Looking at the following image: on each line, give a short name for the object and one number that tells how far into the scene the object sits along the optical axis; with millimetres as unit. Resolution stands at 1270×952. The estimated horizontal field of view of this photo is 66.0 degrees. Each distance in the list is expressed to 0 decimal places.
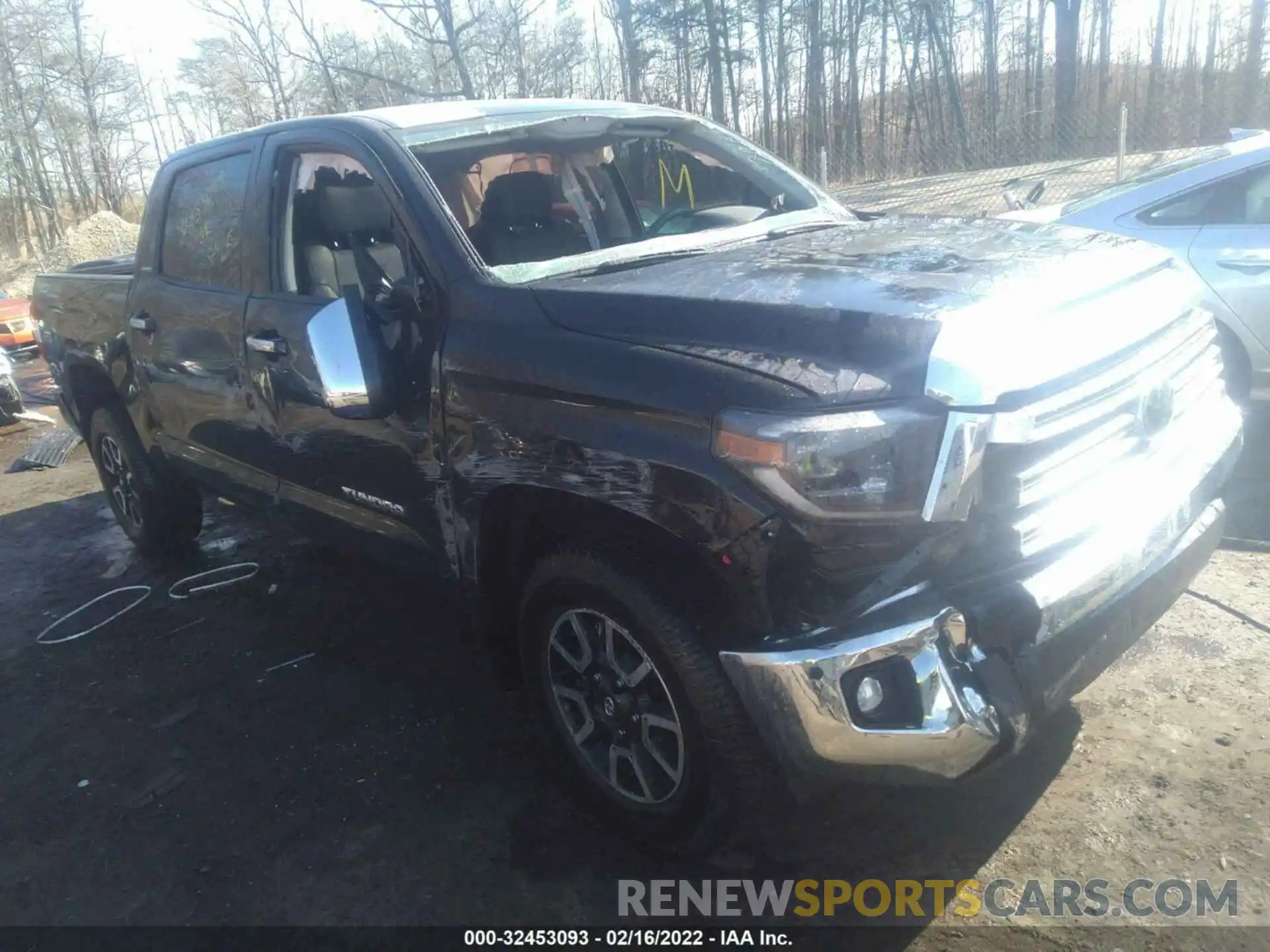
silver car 4859
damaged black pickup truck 2041
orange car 12703
